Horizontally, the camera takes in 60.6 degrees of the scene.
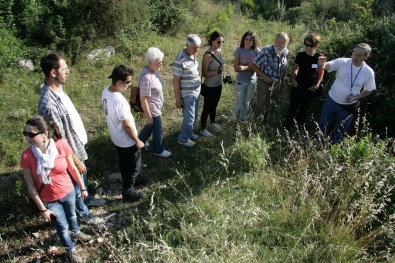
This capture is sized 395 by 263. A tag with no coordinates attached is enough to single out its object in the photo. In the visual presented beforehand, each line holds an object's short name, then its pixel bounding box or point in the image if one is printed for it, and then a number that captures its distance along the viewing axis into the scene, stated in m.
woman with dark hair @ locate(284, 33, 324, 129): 5.06
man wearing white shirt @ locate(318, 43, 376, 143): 4.70
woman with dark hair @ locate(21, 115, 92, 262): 3.00
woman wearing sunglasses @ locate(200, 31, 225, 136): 5.07
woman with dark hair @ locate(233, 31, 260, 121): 5.30
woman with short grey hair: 4.32
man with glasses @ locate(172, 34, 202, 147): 4.75
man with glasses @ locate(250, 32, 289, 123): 5.10
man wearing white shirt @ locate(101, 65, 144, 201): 3.77
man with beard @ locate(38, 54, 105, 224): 3.32
